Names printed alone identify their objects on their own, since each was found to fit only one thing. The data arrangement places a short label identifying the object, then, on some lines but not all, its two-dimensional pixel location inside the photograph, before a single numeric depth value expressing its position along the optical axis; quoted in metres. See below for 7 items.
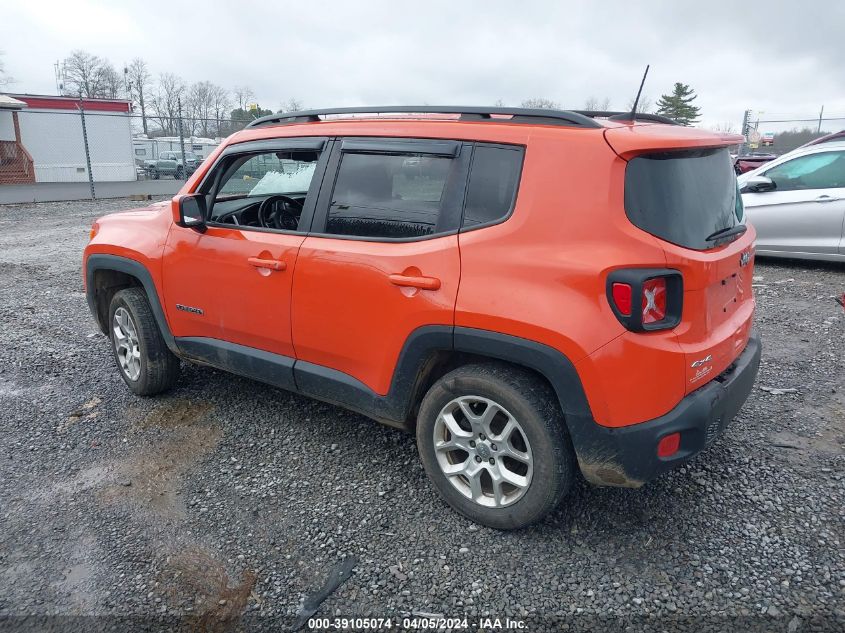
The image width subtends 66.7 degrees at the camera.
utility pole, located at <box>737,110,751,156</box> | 20.08
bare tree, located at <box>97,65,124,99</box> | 59.12
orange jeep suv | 2.50
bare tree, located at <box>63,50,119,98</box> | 57.03
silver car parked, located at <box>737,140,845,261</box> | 7.61
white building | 28.03
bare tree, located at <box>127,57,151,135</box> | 62.50
